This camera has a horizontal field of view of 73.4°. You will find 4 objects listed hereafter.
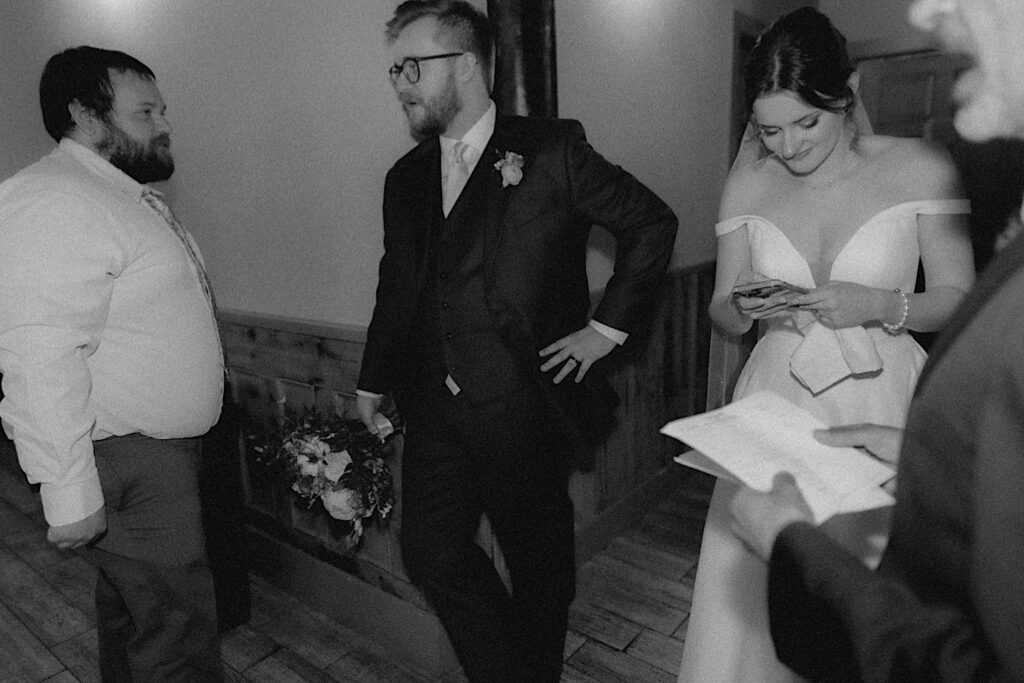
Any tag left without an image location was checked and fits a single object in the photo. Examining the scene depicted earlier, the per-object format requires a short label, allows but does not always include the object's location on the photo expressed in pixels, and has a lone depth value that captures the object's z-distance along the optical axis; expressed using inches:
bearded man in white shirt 57.7
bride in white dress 58.4
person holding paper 22.1
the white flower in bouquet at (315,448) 84.2
